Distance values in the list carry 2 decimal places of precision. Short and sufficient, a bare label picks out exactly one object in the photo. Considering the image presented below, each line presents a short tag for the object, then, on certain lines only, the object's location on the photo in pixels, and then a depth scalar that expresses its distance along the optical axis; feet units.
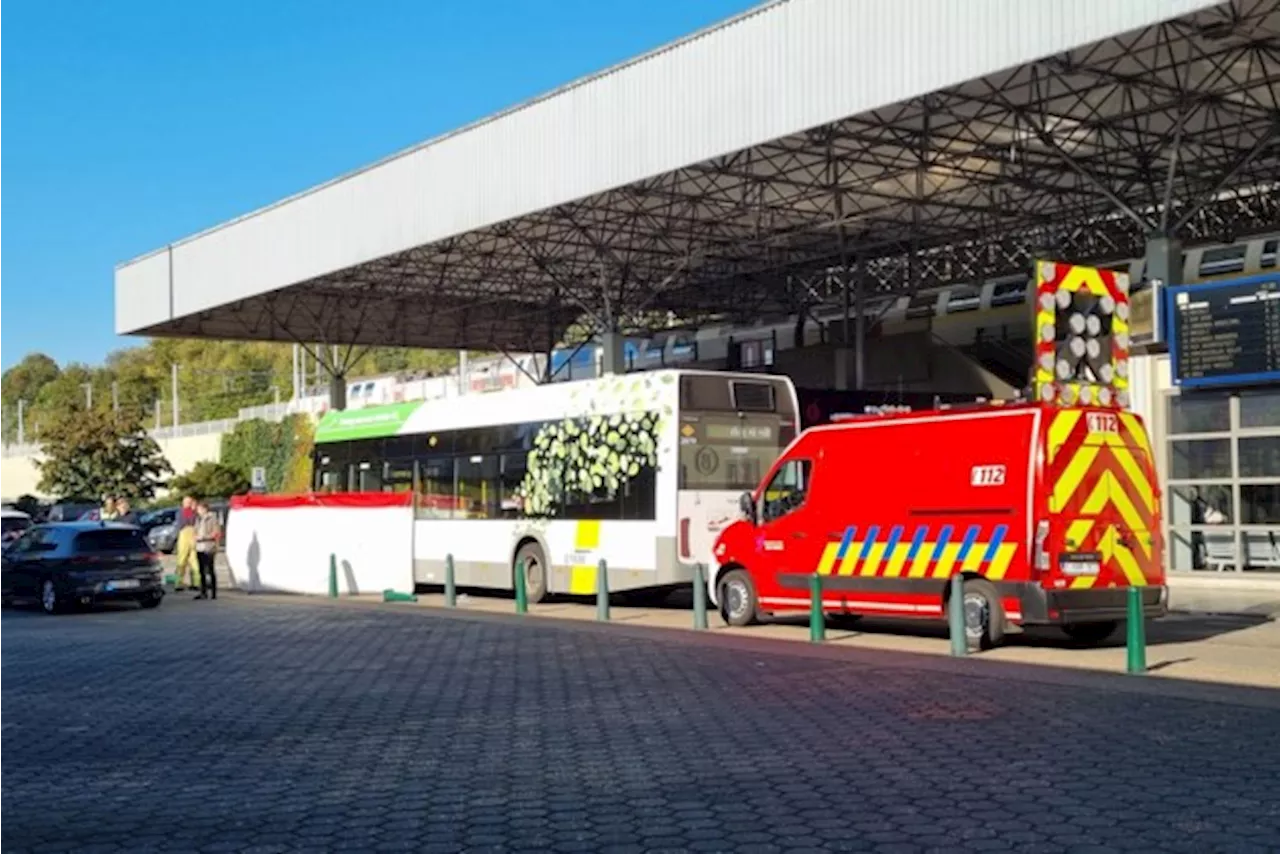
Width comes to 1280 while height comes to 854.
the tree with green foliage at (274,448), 200.85
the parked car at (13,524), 114.83
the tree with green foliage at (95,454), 197.67
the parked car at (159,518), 148.35
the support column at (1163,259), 77.36
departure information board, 68.59
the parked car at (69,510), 160.02
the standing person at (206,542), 82.12
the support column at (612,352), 113.80
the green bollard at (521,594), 65.10
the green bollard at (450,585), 71.10
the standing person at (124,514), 122.31
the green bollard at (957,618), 44.93
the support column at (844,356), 123.75
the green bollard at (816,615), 50.51
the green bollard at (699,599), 55.36
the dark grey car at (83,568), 74.49
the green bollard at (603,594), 60.80
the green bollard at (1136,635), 40.22
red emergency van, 45.47
